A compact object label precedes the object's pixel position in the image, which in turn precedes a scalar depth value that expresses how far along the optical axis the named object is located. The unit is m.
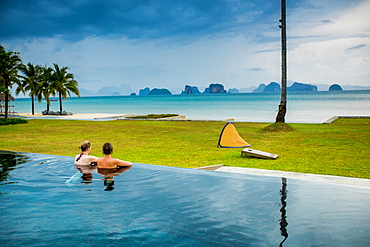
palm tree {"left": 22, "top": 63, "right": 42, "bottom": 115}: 38.72
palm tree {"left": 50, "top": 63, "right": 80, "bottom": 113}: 39.00
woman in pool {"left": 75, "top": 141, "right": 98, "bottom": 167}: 7.38
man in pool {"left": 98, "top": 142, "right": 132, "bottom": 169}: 7.34
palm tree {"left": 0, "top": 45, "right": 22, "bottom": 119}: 26.88
